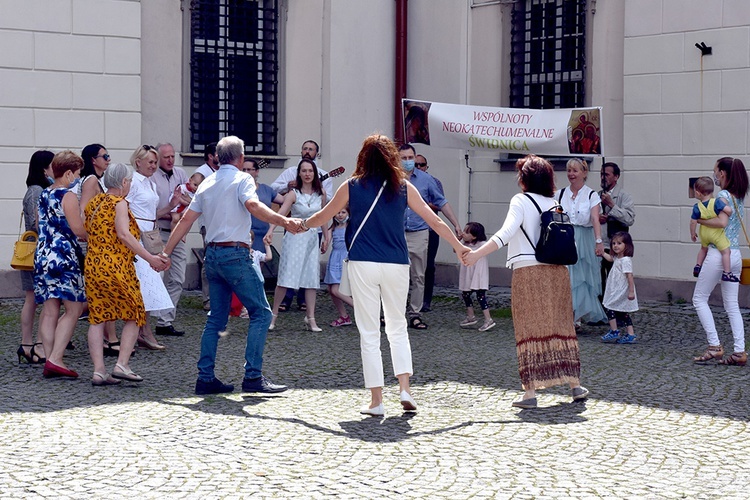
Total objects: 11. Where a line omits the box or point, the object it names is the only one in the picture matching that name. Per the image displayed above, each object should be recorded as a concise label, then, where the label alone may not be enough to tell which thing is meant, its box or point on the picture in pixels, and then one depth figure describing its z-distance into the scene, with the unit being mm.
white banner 12102
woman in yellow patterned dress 8094
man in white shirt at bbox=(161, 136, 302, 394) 7742
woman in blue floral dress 8320
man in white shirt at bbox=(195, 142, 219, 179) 11688
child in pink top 11562
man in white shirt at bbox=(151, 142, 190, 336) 10891
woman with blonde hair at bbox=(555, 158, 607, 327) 11031
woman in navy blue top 7133
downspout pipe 16203
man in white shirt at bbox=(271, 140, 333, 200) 12562
